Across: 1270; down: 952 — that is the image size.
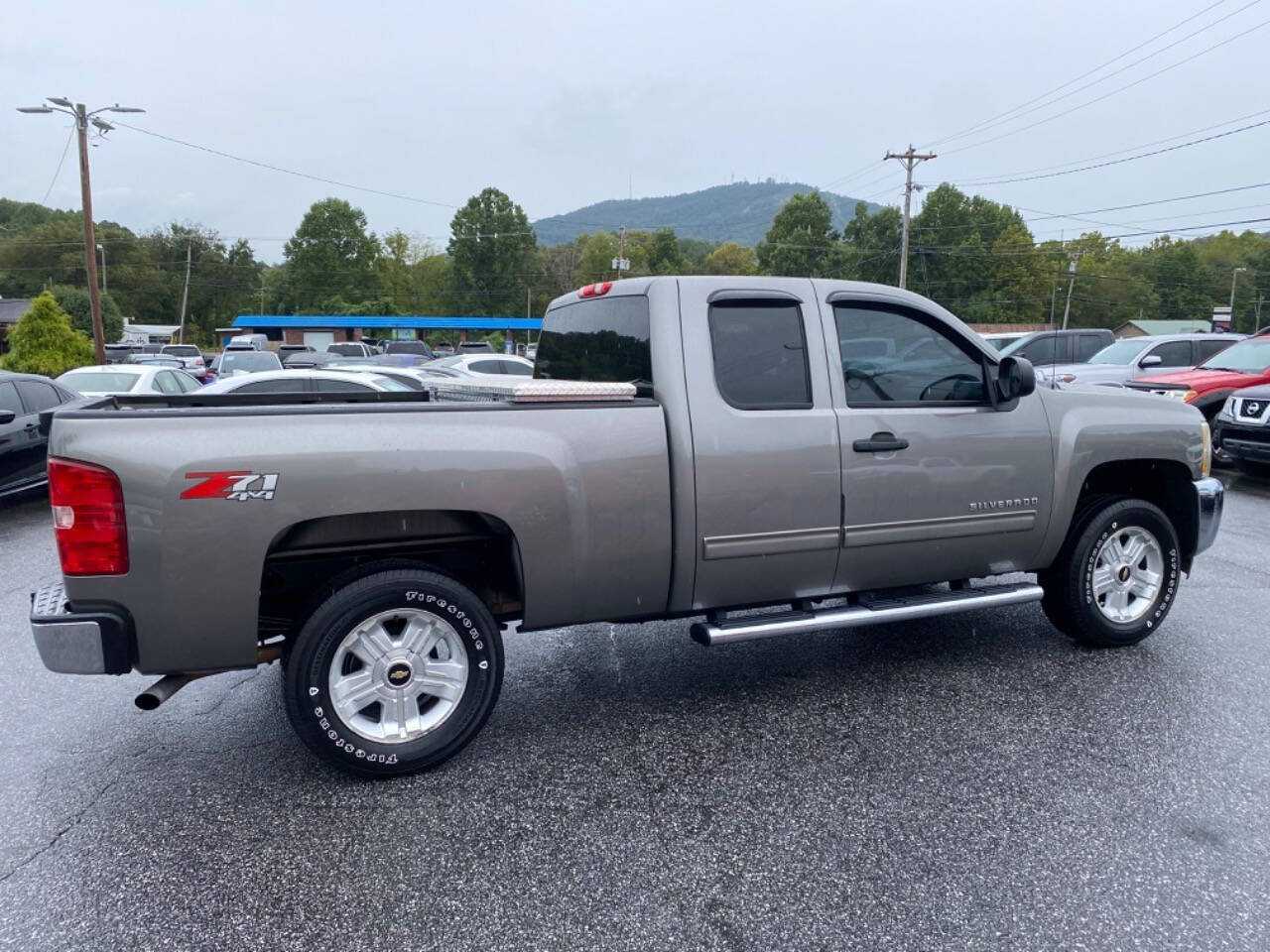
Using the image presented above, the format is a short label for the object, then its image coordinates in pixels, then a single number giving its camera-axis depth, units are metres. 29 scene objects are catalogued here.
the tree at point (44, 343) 26.94
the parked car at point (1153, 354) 14.95
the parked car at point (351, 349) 38.38
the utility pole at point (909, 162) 43.00
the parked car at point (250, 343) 42.42
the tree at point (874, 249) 80.75
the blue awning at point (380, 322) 64.50
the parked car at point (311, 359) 27.06
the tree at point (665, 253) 91.25
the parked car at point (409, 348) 42.00
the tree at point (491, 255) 89.12
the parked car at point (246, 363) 23.66
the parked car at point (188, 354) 35.78
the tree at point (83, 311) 60.94
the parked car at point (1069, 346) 17.36
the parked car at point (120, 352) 39.84
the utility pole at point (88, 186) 24.00
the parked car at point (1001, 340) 23.08
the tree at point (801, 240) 85.31
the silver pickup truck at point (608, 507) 3.09
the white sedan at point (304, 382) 9.93
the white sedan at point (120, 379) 13.74
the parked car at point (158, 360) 31.25
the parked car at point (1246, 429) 10.31
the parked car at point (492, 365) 20.22
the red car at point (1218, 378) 11.87
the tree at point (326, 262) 91.25
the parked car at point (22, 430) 8.90
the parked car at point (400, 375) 12.25
